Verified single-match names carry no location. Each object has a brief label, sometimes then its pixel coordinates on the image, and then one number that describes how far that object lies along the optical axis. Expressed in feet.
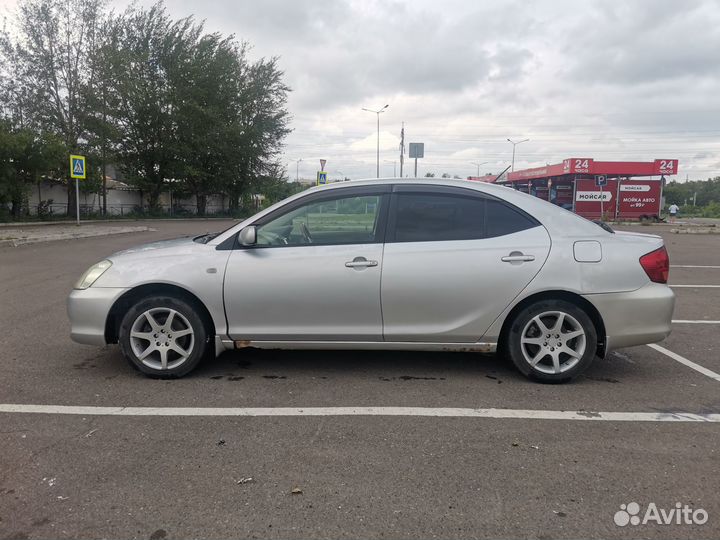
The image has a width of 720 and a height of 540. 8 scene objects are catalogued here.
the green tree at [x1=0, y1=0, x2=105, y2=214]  91.45
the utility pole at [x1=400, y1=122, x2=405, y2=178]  131.73
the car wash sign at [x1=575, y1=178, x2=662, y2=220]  130.00
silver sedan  13.46
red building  130.21
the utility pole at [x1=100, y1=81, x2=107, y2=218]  97.76
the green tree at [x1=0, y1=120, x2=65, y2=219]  75.56
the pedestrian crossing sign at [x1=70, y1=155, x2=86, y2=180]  69.87
